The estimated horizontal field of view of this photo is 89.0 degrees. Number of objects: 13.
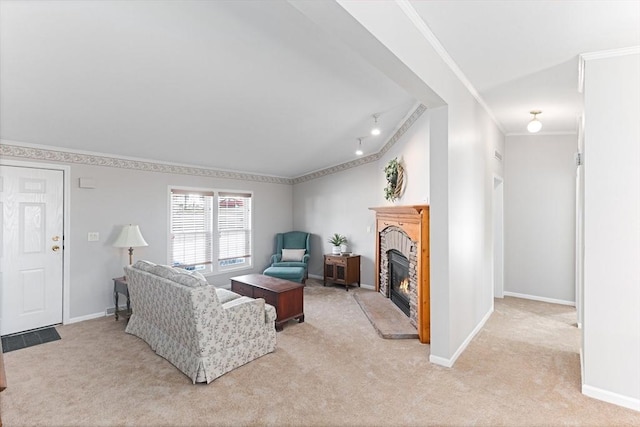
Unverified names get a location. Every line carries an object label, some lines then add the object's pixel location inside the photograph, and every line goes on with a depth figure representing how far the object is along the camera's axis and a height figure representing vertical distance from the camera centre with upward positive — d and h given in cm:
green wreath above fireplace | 470 +53
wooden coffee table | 400 -102
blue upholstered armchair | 631 -72
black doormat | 345 -139
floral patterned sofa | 273 -100
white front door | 374 -39
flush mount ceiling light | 393 +109
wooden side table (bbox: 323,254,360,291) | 595 -101
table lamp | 430 -32
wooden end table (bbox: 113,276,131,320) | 410 -96
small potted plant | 632 -53
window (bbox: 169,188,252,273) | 541 -27
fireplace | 348 -61
